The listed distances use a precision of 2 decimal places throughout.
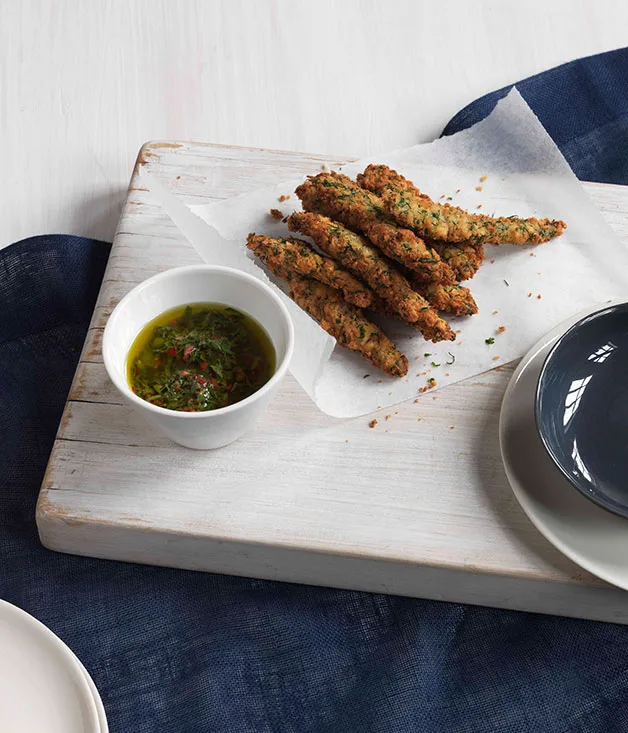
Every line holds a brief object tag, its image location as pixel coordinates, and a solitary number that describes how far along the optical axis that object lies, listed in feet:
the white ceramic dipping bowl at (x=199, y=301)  5.64
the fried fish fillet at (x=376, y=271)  6.63
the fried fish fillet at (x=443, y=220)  6.79
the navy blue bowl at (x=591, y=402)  6.09
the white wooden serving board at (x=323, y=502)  5.95
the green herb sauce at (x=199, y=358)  5.92
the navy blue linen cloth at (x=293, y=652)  6.00
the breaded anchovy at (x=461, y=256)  6.95
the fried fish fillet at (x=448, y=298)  6.79
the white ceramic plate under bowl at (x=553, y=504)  5.82
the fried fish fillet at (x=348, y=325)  6.65
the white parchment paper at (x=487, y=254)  6.65
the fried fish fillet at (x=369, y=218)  6.68
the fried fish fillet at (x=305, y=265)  6.77
